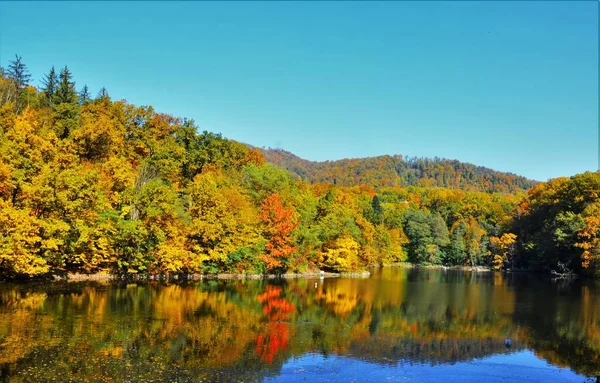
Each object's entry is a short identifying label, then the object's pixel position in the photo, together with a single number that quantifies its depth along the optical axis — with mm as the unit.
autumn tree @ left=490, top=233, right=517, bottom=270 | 85938
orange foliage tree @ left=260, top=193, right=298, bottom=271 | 55366
